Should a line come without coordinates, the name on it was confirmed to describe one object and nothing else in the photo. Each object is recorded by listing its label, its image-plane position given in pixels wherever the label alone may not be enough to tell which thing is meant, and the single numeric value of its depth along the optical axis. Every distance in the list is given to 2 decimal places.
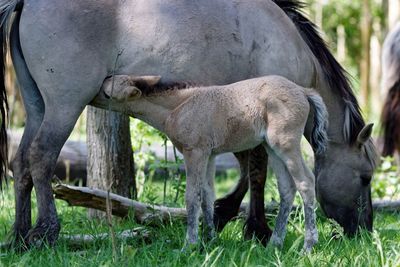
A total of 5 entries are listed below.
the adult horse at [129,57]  11.12
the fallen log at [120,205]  12.51
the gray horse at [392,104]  22.75
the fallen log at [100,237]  11.27
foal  10.55
